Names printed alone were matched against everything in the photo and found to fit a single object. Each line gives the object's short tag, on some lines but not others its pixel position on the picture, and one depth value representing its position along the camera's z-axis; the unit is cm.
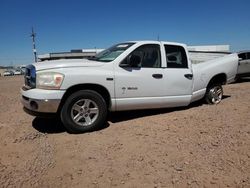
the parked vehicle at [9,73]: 4310
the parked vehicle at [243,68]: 1015
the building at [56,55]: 3509
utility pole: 3967
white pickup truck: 355
